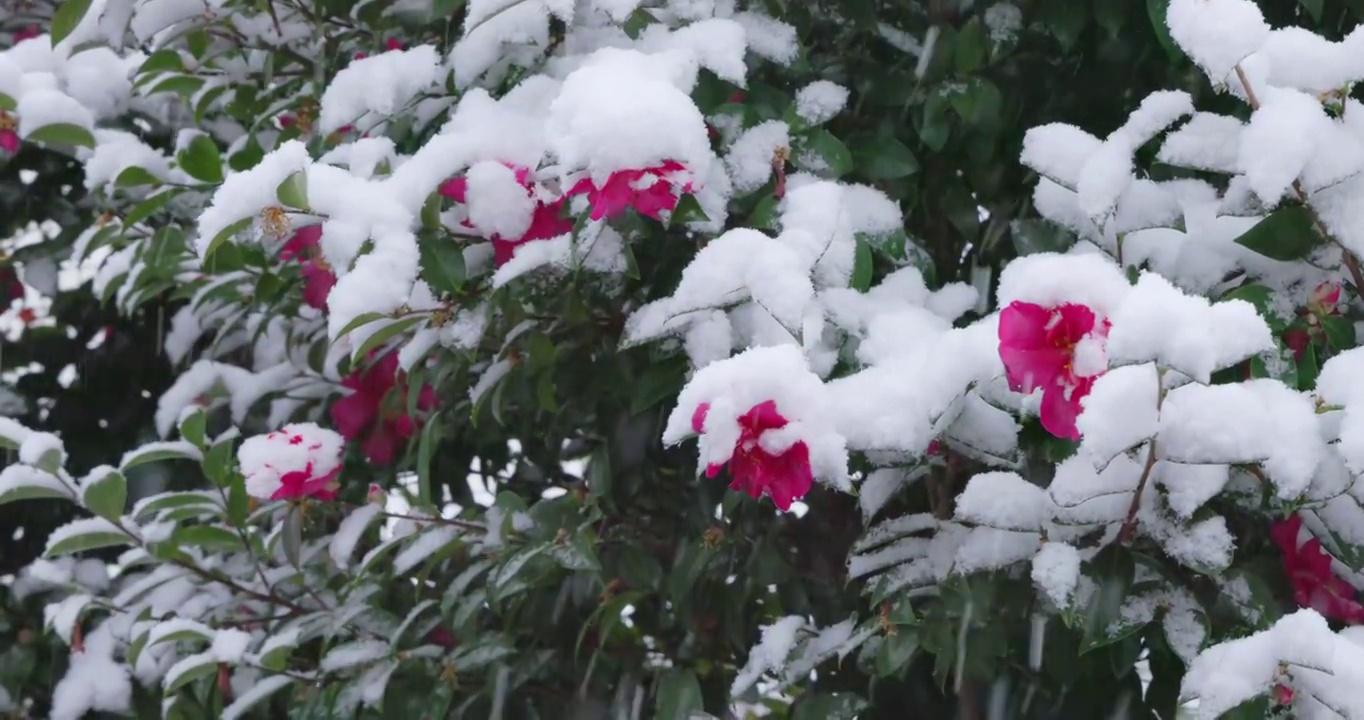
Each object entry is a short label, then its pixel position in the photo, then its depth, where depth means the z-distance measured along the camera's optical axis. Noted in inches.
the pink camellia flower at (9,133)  109.0
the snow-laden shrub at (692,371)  93.0
